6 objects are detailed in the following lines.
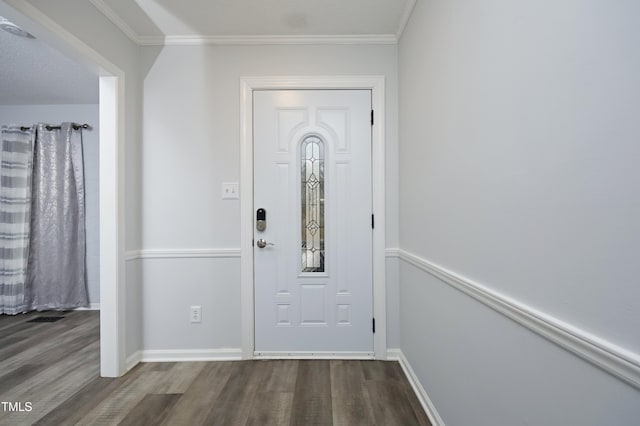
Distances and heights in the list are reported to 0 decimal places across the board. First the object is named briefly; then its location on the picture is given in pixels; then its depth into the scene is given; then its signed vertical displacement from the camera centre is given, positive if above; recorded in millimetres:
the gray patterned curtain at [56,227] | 3531 -95
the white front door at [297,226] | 2369 -44
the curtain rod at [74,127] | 3557 +1072
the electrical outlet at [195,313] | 2371 -747
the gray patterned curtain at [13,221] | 3475 -23
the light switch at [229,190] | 2373 +212
